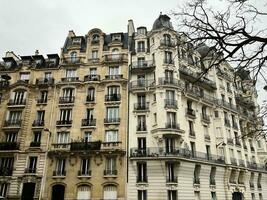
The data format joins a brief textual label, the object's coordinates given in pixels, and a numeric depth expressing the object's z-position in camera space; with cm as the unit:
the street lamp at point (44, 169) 2757
